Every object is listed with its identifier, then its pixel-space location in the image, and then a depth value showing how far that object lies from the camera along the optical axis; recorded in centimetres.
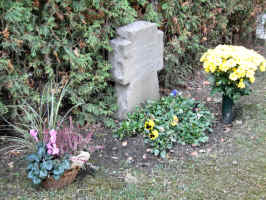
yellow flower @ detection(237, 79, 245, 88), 376
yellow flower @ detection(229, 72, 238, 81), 371
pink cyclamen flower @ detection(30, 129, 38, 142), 302
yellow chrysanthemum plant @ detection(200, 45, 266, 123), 372
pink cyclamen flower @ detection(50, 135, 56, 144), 292
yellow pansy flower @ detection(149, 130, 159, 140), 363
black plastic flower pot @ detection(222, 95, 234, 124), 409
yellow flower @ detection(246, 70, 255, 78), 370
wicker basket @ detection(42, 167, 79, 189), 308
